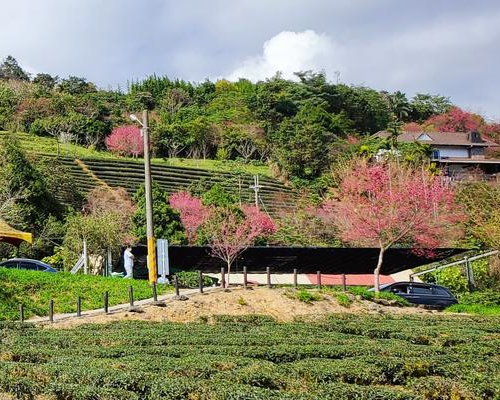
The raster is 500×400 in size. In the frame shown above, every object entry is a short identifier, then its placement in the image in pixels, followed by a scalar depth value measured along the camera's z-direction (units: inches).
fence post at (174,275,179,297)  737.6
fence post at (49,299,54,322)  637.9
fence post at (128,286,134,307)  667.9
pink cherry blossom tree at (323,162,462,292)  1016.2
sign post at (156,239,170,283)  798.5
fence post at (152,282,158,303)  709.9
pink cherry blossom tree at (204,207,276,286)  1158.3
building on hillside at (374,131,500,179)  2421.3
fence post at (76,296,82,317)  660.7
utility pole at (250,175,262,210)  1859.1
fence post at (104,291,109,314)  665.6
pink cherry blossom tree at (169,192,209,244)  1469.0
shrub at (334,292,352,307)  802.2
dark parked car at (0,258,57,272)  983.0
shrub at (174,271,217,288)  951.2
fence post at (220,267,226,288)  808.3
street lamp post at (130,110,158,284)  777.6
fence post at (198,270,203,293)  774.5
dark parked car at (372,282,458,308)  882.8
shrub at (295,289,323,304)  781.3
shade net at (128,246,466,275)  1145.4
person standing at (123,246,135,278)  979.4
